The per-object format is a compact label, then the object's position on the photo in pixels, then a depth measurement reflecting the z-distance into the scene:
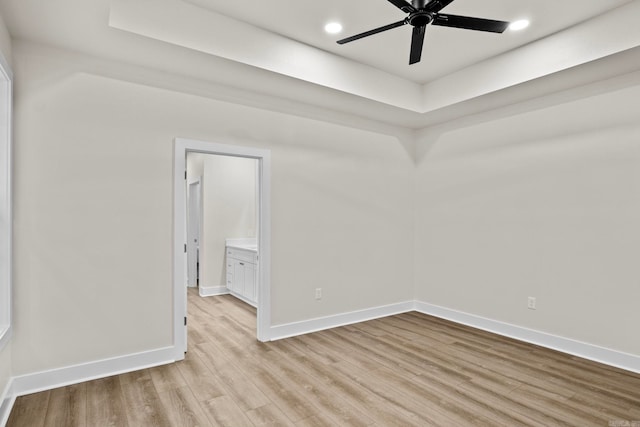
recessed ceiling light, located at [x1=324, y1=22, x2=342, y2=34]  3.18
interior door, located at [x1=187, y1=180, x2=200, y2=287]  6.72
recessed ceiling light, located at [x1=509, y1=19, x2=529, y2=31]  3.13
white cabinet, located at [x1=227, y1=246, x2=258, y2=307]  5.10
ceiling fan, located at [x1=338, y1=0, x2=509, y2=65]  2.23
